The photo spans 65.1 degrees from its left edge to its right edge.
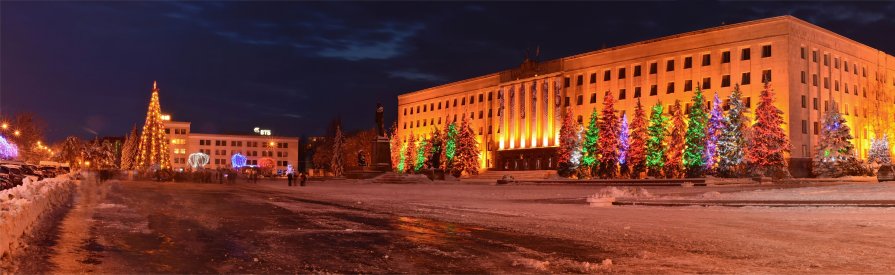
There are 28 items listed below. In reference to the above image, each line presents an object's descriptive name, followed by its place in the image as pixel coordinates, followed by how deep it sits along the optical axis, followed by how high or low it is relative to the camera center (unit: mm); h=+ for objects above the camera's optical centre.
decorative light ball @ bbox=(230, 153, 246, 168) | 146062 +593
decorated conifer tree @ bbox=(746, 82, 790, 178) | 52469 +1747
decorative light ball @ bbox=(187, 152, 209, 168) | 115975 +593
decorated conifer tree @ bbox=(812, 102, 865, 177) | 55250 +1257
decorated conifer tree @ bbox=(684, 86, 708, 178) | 57219 +1870
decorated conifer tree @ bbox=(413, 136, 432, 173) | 103500 +1784
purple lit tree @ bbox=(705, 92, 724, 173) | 56281 +2575
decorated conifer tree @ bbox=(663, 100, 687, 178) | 59531 +1583
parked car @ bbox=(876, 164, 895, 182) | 39938 -347
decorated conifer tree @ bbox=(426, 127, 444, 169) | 99688 +2081
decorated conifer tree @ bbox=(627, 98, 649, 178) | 63844 +1865
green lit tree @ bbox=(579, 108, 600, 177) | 68188 +1664
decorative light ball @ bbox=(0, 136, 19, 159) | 60094 +1056
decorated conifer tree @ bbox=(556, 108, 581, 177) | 71562 +1553
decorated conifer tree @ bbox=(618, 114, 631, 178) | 65750 +1735
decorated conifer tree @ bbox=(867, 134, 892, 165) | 60562 +1213
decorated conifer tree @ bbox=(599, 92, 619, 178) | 66188 +2246
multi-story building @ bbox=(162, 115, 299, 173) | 163125 +3916
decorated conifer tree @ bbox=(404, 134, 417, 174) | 109562 +1568
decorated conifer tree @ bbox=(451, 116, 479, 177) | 89562 +1318
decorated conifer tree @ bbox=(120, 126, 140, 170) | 122938 +1798
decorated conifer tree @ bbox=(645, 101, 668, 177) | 62375 +1836
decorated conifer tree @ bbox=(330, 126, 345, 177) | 118756 +1101
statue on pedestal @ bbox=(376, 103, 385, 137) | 72844 +4240
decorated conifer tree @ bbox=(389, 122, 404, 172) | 117125 +2331
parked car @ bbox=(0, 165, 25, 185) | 34562 -642
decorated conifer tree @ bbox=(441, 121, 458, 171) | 92188 +2396
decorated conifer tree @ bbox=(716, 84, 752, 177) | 54250 +2017
